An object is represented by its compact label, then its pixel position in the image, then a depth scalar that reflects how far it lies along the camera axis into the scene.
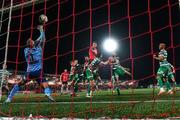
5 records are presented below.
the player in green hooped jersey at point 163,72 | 10.73
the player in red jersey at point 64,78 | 19.84
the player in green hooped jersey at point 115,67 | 13.04
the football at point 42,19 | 8.05
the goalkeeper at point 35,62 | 8.21
